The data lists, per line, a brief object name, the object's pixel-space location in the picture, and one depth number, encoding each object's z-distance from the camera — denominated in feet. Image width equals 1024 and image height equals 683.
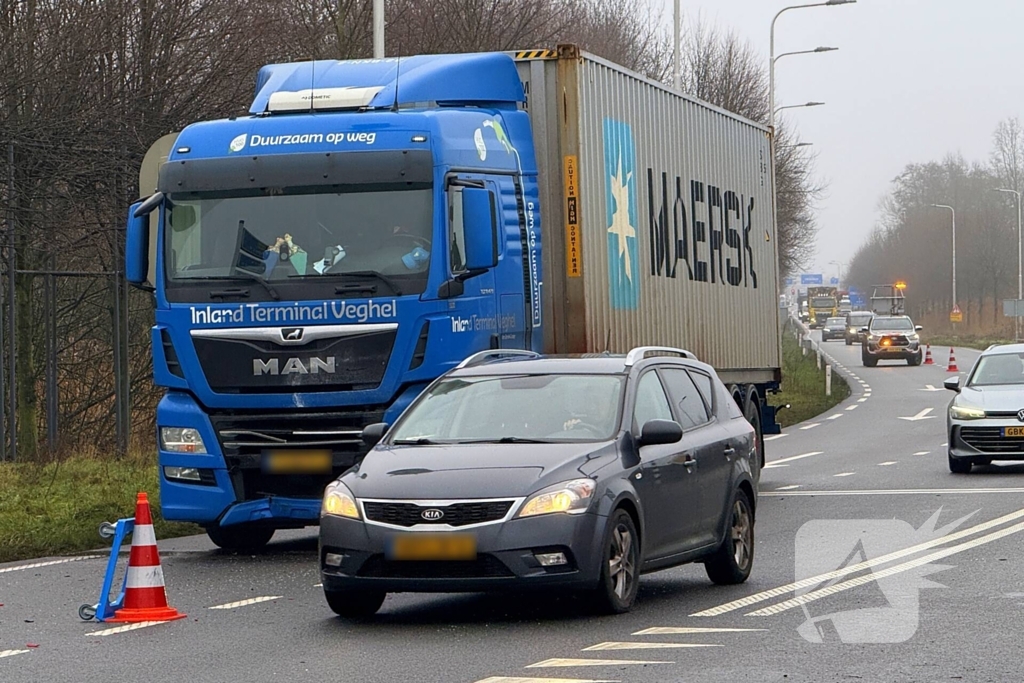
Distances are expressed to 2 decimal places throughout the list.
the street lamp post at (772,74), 167.94
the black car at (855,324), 303.89
